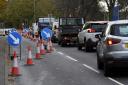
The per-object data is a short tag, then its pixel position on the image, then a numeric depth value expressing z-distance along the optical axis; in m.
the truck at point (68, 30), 36.84
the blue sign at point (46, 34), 31.33
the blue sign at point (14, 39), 21.72
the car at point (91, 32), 28.70
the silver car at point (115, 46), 14.55
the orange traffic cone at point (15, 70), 16.07
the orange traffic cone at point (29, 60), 19.78
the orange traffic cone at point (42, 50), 26.96
